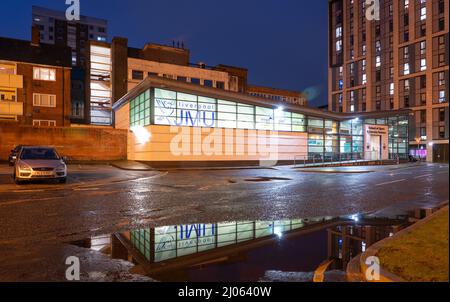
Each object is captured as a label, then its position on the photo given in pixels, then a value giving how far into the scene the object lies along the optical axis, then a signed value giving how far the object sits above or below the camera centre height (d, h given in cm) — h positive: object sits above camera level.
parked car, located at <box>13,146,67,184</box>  1576 -62
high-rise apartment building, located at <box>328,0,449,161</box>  6481 +1821
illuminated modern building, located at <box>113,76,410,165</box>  3309 +245
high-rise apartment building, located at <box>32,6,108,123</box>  9931 +3561
